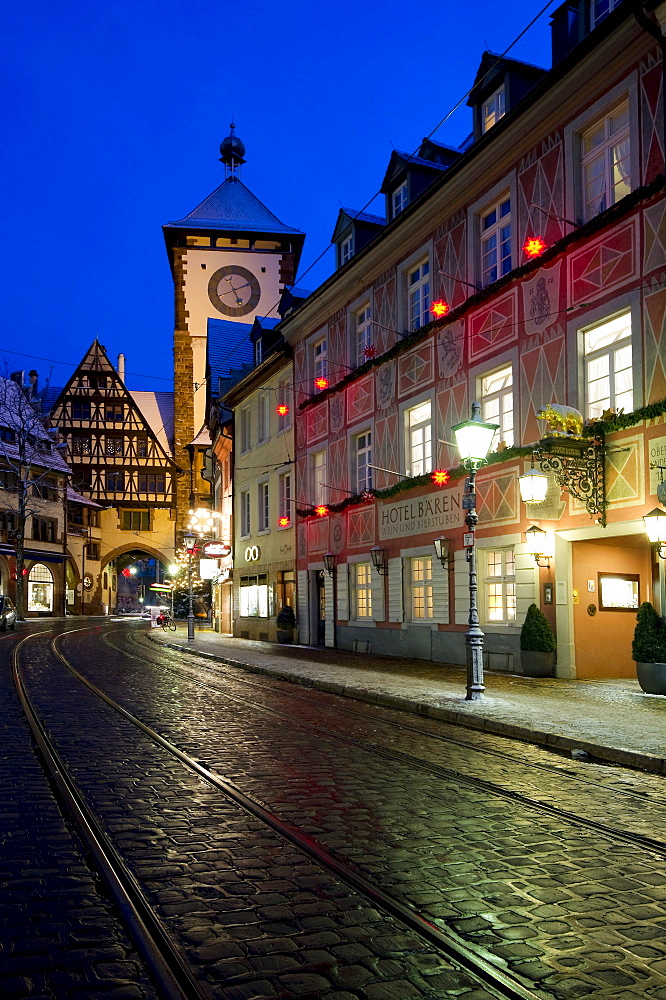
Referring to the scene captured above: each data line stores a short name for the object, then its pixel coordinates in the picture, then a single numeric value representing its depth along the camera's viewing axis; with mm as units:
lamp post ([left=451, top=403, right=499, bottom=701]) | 13164
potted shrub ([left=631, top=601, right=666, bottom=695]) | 13695
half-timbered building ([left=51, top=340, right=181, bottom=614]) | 74000
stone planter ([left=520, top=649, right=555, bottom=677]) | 16609
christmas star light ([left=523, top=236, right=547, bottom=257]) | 17109
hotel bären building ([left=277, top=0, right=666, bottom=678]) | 14961
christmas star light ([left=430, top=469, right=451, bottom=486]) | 20531
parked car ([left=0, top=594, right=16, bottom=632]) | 41906
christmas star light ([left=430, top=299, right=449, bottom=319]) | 20609
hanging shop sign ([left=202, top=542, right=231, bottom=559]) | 33812
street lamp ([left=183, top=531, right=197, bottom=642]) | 31506
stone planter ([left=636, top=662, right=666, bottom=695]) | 13641
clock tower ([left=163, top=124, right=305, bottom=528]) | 63625
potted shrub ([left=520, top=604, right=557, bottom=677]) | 16578
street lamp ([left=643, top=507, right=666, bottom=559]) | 13586
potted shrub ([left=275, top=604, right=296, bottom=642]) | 30016
